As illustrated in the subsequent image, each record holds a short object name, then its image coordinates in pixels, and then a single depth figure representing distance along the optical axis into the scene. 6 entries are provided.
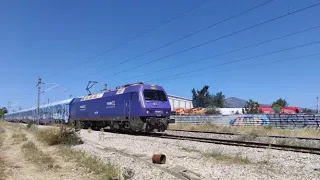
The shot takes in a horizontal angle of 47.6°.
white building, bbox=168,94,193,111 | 109.75
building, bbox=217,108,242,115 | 100.97
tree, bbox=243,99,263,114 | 117.66
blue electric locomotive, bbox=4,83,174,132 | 22.80
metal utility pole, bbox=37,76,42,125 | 54.26
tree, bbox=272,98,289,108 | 135.55
